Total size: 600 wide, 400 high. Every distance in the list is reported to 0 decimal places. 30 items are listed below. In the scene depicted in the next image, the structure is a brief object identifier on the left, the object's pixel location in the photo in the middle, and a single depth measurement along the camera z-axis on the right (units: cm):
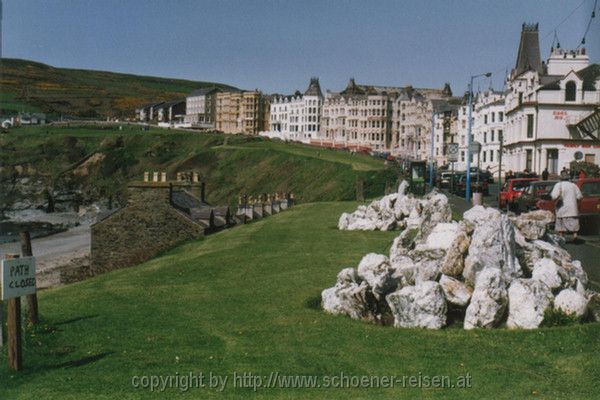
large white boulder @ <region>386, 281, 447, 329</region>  1438
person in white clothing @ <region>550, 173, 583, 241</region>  2481
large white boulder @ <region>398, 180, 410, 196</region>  4523
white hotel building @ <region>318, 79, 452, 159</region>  16775
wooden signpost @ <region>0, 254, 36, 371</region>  1237
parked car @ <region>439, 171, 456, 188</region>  6962
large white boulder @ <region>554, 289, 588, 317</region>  1405
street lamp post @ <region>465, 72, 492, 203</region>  4956
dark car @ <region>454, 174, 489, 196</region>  5760
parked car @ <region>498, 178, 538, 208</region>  4269
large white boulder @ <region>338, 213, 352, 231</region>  3298
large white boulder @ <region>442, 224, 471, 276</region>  1602
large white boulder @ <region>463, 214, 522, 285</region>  1548
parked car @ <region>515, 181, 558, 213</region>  3684
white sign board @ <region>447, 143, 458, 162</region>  5172
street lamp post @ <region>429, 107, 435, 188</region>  7346
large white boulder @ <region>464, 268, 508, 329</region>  1415
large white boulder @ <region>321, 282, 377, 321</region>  1542
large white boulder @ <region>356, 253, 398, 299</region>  1559
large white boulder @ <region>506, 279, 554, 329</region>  1396
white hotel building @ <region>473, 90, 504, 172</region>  10688
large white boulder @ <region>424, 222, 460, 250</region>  1756
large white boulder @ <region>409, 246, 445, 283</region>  1566
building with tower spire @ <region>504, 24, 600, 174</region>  7550
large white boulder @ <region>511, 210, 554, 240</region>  1844
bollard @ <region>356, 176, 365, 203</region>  5534
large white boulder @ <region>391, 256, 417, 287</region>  1609
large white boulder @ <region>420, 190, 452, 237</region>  2050
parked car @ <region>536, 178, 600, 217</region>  3003
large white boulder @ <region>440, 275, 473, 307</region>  1477
